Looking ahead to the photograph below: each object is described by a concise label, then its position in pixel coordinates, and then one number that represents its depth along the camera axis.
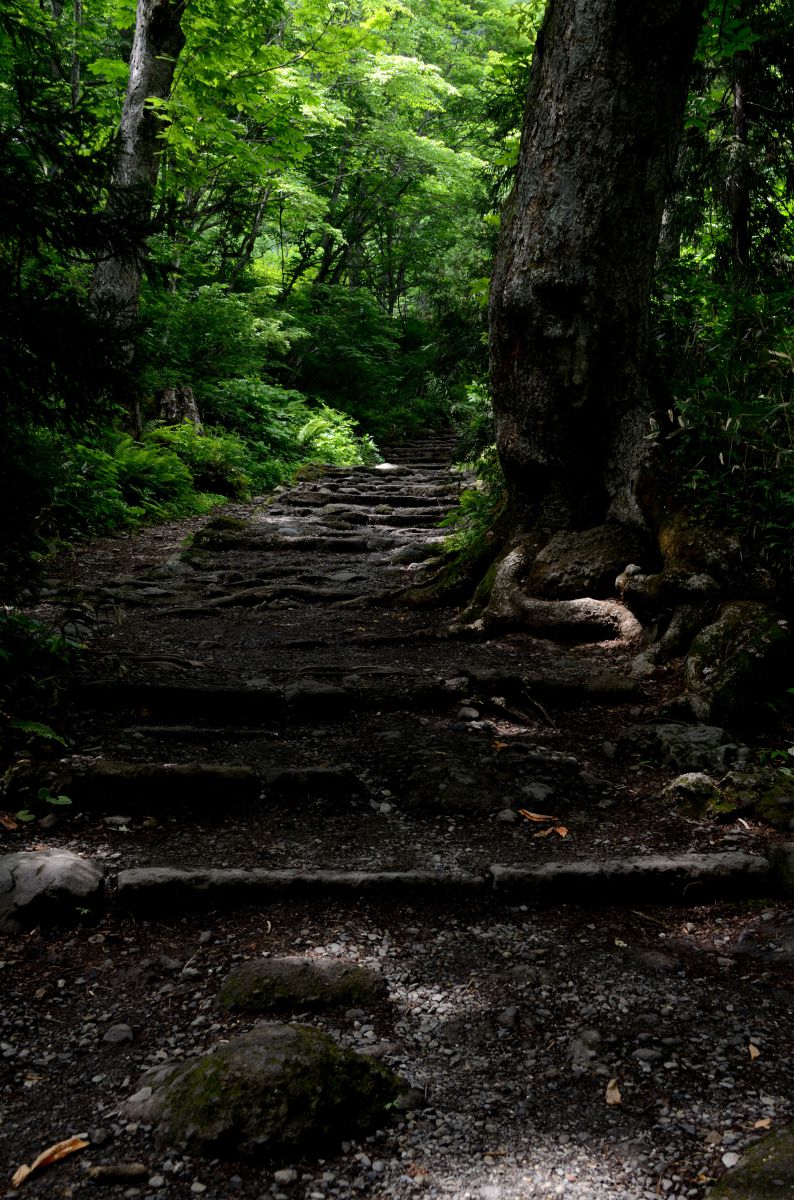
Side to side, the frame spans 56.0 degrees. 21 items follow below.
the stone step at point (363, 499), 12.52
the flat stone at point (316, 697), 4.57
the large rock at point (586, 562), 5.62
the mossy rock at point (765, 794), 3.28
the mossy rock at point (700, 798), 3.36
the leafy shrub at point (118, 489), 8.97
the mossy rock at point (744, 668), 4.00
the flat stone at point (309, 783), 3.62
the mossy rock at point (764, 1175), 1.50
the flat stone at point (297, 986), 2.25
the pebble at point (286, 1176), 1.64
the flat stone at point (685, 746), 3.67
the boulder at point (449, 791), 3.53
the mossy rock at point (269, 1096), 1.71
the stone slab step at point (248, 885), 2.70
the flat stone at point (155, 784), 3.34
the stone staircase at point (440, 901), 1.80
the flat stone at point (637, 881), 2.88
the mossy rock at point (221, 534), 9.40
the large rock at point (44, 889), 2.55
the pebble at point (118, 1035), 2.11
